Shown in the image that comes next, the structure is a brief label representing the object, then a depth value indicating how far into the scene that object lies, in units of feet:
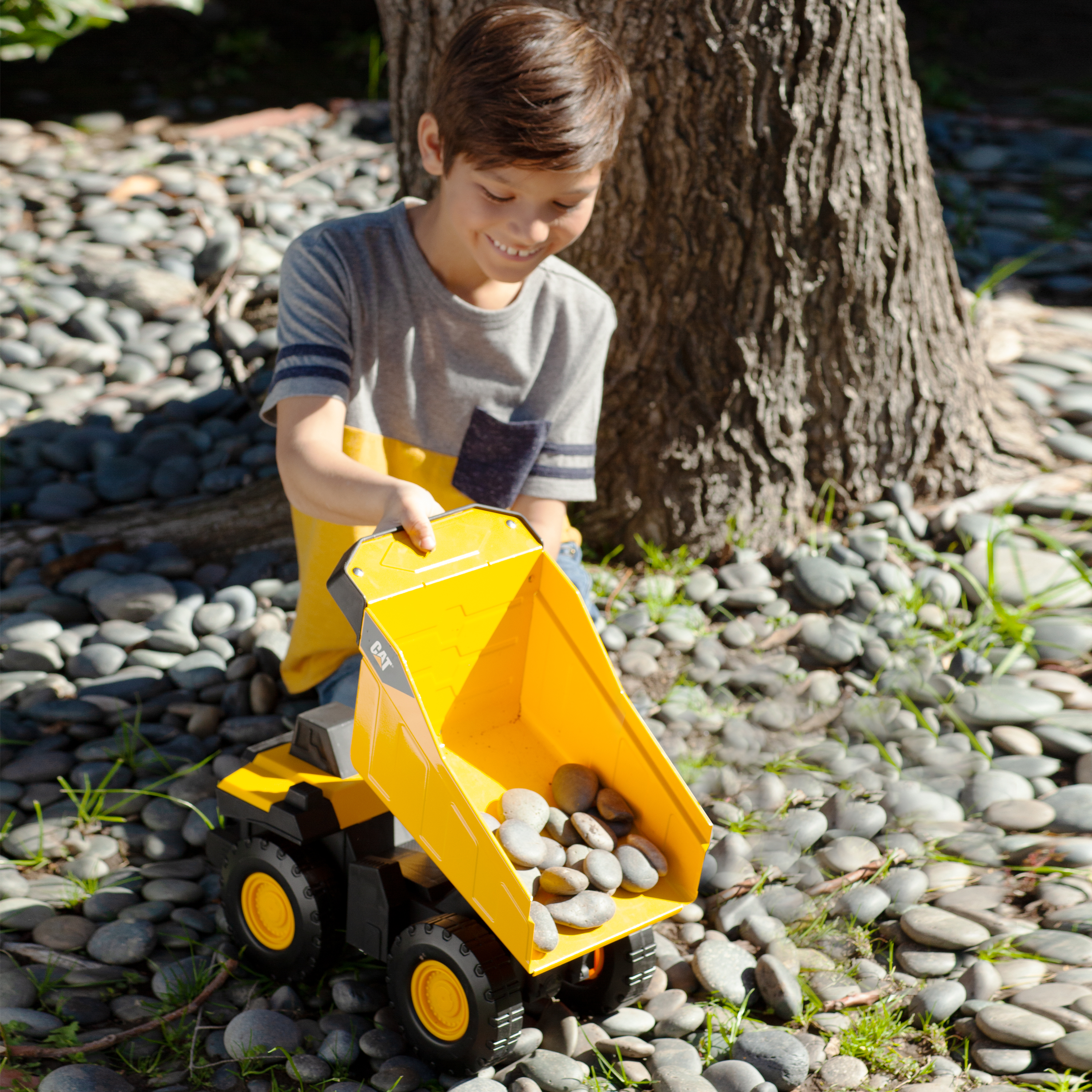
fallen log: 9.21
